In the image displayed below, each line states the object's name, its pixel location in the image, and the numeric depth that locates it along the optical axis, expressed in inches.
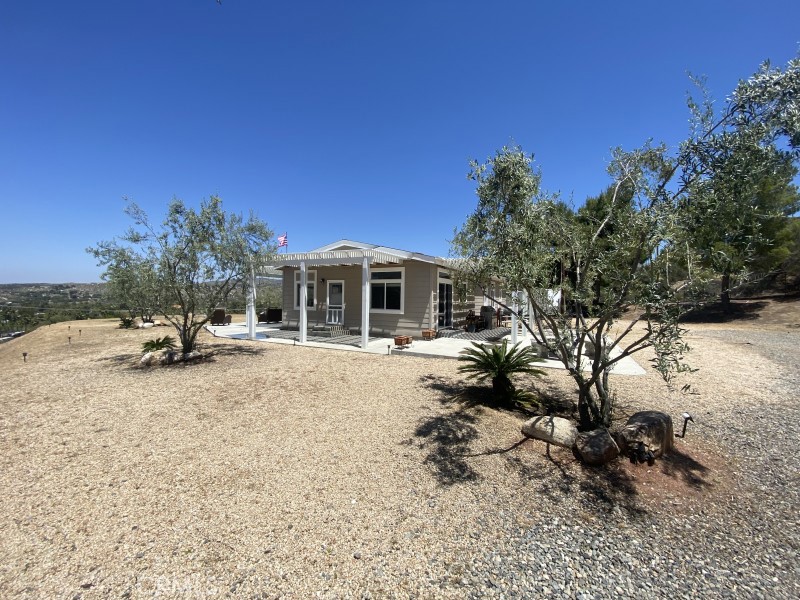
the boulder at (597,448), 156.4
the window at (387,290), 524.7
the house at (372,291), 468.8
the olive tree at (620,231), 130.0
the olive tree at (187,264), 343.0
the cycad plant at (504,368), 230.8
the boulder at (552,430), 172.4
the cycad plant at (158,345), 367.9
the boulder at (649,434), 160.6
